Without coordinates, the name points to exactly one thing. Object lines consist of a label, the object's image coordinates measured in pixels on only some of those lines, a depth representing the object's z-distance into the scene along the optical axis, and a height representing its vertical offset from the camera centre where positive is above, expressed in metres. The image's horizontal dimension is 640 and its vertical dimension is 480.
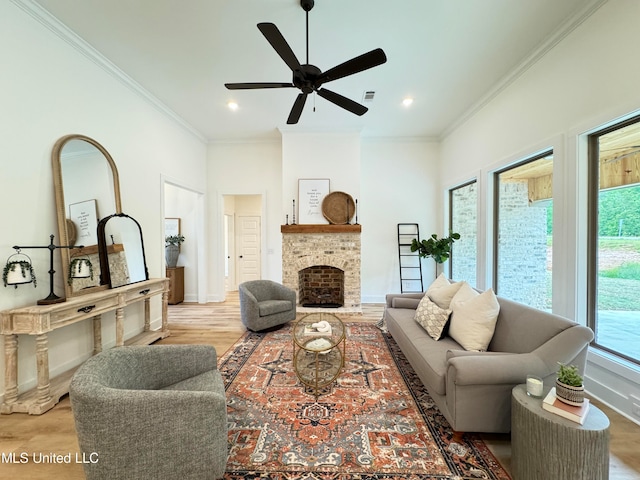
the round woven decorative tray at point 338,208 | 4.89 +0.54
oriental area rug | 1.55 -1.35
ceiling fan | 1.82 +1.28
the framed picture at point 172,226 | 5.58 +0.26
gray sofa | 1.64 -0.84
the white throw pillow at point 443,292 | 2.74 -0.59
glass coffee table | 2.35 -1.29
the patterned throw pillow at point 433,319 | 2.45 -0.79
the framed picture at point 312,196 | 4.91 +0.77
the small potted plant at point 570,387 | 1.34 -0.78
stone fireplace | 4.85 -0.33
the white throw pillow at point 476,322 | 2.17 -0.72
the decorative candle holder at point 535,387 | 1.48 -0.85
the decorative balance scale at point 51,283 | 2.17 -0.37
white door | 6.79 -0.28
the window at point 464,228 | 4.28 +0.14
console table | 2.00 -0.76
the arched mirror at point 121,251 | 2.90 -0.15
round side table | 1.26 -1.03
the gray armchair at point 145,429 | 1.24 -0.93
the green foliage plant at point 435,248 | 4.58 -0.20
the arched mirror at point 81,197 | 2.46 +0.43
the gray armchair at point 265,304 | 3.63 -0.95
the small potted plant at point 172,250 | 5.46 -0.24
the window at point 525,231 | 2.95 +0.06
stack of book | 1.29 -0.87
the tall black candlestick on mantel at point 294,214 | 4.96 +0.43
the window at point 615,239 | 2.11 -0.03
